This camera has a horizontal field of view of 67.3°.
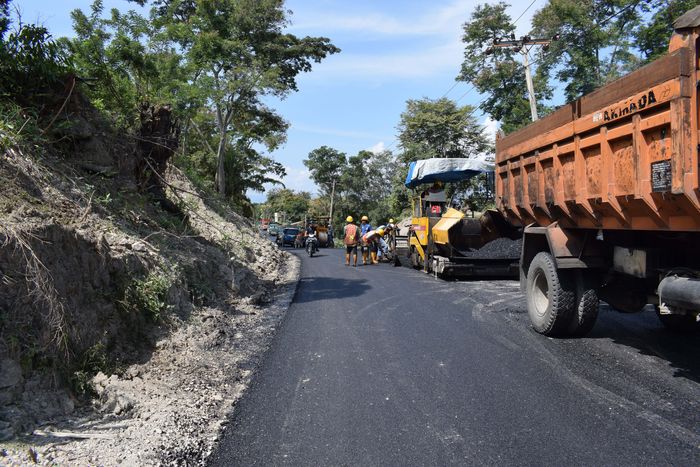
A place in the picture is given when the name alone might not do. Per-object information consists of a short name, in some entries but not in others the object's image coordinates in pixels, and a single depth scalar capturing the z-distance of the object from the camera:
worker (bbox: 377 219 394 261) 20.42
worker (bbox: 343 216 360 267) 18.48
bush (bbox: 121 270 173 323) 5.97
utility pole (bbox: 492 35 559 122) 21.91
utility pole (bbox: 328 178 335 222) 58.62
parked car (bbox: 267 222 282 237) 46.54
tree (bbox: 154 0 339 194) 22.08
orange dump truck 4.26
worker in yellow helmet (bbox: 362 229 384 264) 19.39
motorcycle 23.55
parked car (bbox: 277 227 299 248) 39.20
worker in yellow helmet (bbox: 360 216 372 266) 19.50
